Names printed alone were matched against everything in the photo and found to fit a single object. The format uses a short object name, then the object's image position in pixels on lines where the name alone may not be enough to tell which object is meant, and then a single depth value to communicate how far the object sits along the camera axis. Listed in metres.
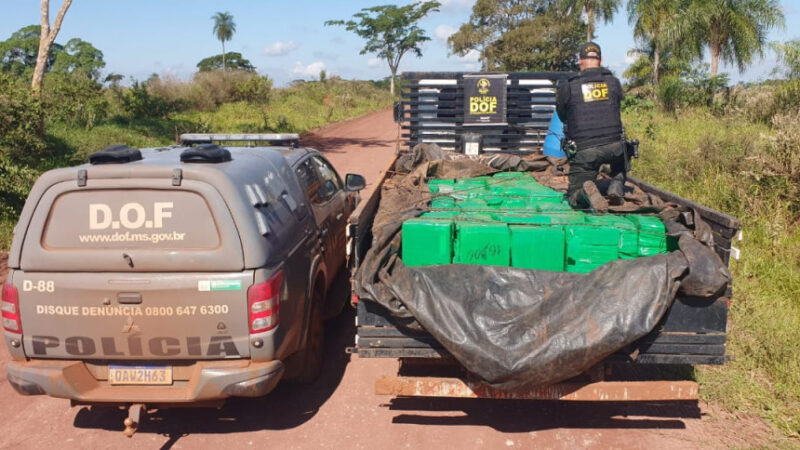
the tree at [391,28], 49.78
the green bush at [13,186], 8.70
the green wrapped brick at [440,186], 5.64
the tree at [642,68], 28.05
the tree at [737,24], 20.45
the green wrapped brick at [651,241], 3.96
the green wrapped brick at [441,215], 4.36
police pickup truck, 3.73
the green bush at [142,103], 17.88
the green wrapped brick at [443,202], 4.91
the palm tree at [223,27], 83.75
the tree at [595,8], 29.77
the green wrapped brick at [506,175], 6.69
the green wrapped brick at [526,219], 4.08
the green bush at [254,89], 24.80
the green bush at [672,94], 19.41
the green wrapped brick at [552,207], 4.77
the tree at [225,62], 67.38
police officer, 5.22
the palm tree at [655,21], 21.82
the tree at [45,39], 13.50
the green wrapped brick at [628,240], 3.93
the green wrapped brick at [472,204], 4.80
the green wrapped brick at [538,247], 3.87
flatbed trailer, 3.68
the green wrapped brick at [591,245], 3.89
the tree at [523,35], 38.34
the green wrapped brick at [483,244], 3.91
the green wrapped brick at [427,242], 3.91
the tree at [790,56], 14.45
